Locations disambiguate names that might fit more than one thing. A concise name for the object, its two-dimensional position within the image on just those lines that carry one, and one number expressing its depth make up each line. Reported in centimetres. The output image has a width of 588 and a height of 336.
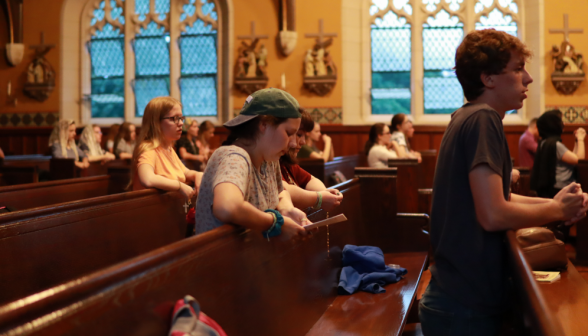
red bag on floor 122
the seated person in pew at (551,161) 582
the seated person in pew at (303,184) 258
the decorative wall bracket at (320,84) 980
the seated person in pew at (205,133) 885
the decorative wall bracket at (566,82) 941
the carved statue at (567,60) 945
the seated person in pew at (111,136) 902
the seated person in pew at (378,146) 627
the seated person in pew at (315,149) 680
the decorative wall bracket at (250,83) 995
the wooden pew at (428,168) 729
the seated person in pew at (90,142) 814
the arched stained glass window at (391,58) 1040
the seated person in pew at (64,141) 715
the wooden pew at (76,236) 217
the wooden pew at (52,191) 331
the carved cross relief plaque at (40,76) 1091
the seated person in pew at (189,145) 753
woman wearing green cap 177
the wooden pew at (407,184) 443
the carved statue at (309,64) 984
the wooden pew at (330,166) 530
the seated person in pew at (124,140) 820
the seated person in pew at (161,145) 345
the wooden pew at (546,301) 105
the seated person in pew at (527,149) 744
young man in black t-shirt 155
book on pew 299
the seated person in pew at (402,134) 708
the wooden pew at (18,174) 560
